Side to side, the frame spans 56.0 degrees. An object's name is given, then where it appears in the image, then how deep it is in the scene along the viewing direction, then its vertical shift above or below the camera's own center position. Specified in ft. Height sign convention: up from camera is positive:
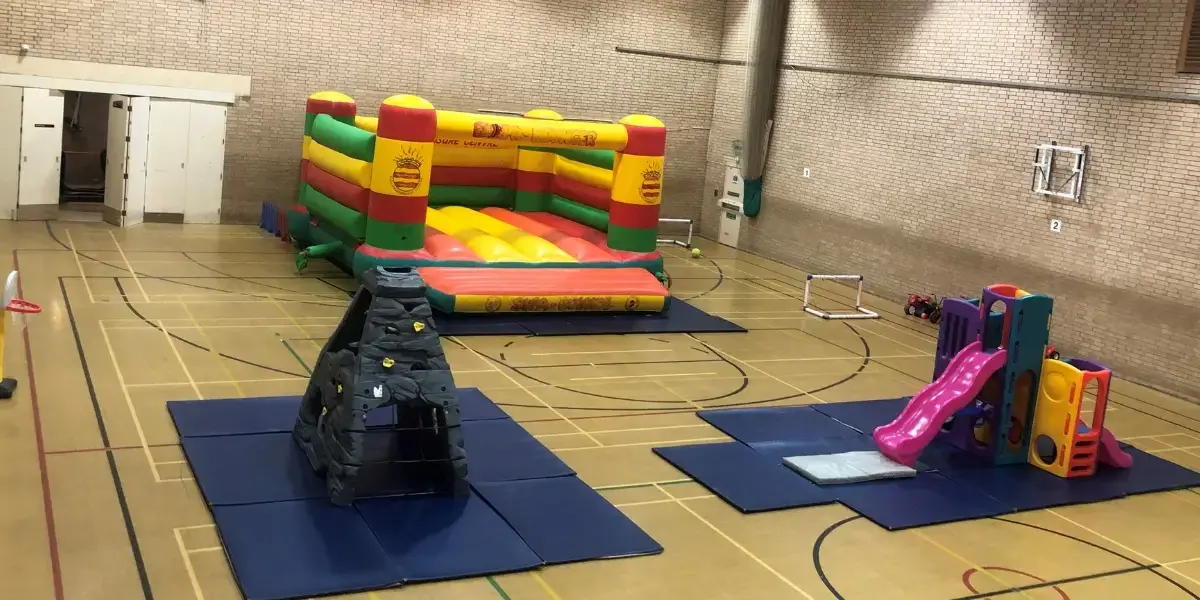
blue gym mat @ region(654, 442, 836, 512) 22.58 -7.11
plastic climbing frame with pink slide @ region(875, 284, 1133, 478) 25.39 -5.42
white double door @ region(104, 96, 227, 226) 44.38 -3.51
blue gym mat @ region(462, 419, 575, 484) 22.44 -7.08
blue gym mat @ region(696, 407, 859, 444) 26.71 -6.91
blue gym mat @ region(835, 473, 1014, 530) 22.34 -7.09
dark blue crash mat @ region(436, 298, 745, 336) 34.35 -6.53
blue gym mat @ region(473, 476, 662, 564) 19.31 -7.24
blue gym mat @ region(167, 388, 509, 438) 23.35 -7.10
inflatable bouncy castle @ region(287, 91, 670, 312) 36.19 -3.68
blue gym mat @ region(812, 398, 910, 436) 28.30 -6.79
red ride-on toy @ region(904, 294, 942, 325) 41.93 -5.72
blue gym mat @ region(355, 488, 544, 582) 18.16 -7.30
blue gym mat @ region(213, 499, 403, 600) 16.98 -7.32
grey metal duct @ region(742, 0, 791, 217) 51.96 +2.49
